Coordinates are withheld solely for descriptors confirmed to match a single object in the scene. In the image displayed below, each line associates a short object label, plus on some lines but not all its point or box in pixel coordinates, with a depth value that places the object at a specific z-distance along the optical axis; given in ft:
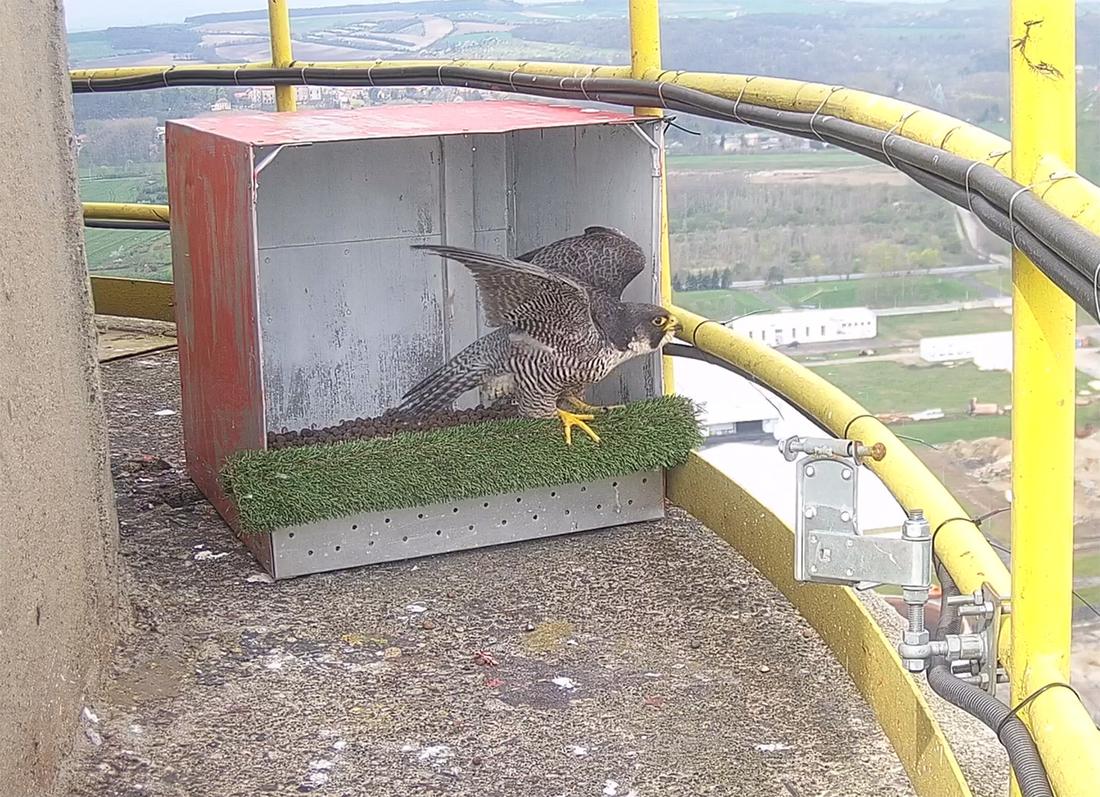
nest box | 9.68
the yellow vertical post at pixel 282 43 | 14.46
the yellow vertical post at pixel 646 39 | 10.12
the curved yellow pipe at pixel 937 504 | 4.52
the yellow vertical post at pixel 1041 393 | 4.62
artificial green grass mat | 9.32
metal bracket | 5.30
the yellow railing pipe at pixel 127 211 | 16.47
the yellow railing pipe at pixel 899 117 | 4.34
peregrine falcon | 10.06
